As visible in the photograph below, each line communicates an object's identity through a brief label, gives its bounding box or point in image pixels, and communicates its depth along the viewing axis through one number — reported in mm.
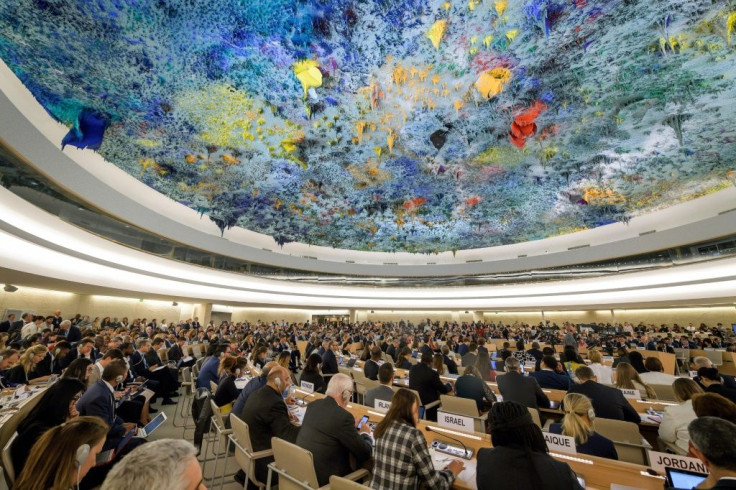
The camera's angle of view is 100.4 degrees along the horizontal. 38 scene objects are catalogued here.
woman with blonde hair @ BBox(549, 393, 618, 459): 2672
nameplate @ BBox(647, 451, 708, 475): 2285
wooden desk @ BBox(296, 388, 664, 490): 2160
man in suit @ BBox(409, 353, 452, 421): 4930
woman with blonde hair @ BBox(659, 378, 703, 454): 3012
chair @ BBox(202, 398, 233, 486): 3521
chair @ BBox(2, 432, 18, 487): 2023
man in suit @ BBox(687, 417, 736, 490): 1625
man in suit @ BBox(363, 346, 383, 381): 6293
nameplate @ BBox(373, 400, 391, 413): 4031
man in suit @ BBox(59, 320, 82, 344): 9227
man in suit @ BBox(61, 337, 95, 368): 5844
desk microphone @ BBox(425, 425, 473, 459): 2656
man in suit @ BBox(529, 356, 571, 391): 5273
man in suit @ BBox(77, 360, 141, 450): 3393
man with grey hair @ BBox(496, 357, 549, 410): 4309
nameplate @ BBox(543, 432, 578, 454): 2617
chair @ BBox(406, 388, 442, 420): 4676
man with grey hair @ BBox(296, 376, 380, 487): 2531
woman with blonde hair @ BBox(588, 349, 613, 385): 6156
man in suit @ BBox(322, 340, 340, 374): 7586
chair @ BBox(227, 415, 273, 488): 2902
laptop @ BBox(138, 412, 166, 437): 2634
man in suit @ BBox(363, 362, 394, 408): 4344
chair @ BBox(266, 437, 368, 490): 2221
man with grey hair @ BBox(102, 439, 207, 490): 1091
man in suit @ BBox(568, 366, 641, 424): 3650
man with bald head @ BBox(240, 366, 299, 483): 3158
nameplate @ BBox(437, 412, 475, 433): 3201
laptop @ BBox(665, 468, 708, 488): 1882
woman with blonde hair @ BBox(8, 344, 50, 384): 5082
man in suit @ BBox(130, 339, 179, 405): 6785
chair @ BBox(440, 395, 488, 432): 4012
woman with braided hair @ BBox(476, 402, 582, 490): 1735
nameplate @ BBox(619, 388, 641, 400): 4465
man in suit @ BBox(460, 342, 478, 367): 7730
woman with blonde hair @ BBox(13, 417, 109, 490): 1383
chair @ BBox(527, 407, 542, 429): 3506
